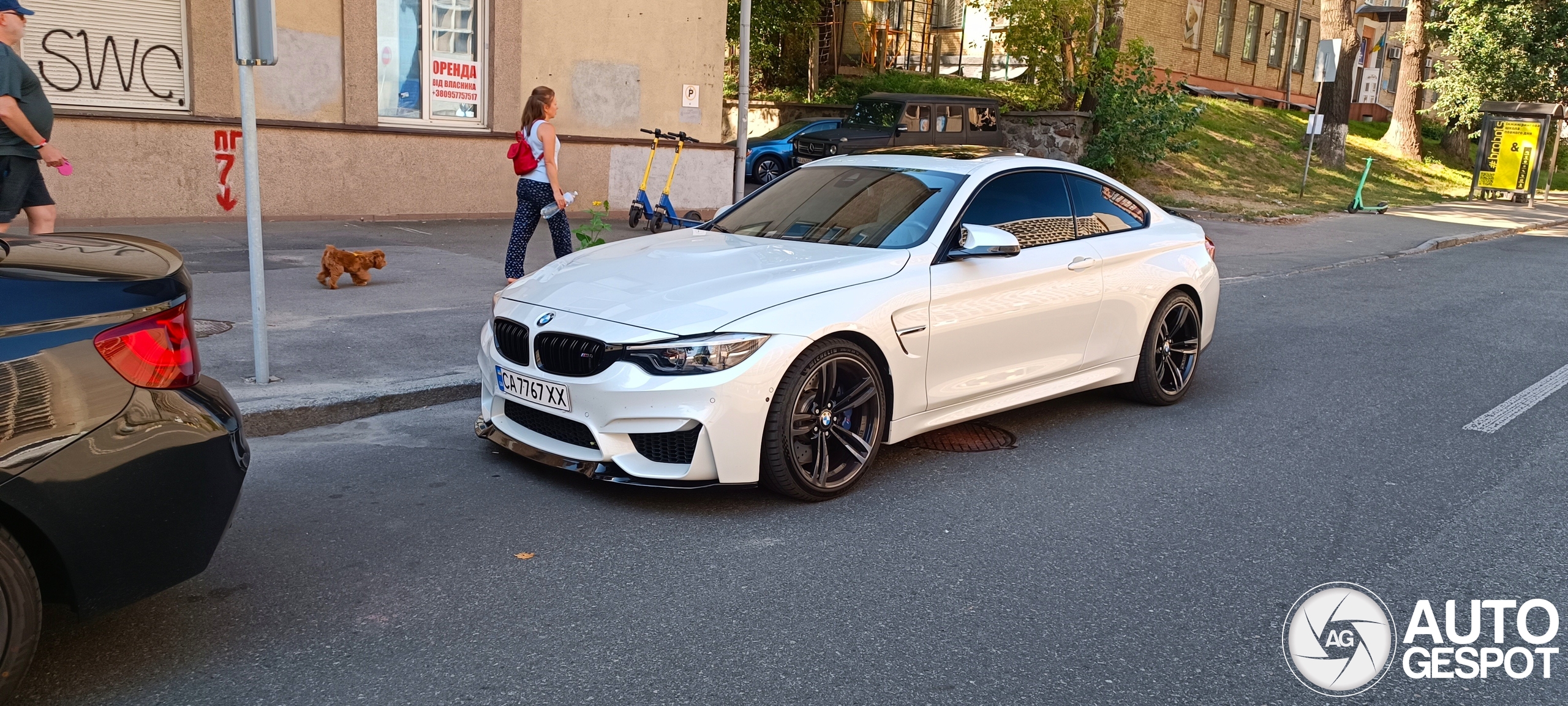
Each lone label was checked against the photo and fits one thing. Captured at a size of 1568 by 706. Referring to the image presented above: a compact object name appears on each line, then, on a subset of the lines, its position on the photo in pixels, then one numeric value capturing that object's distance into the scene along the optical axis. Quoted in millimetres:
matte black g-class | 21953
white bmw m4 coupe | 4719
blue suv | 23797
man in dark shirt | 6723
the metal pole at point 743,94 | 14398
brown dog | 9164
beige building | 11711
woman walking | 9219
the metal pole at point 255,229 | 6141
